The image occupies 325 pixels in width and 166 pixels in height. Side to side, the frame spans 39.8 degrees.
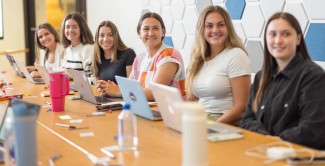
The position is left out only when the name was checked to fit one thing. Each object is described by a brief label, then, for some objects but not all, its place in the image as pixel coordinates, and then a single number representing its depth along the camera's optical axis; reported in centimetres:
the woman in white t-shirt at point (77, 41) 406
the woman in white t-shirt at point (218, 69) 249
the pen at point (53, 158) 154
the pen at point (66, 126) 205
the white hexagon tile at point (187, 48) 419
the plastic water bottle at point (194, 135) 122
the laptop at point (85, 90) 258
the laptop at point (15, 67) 411
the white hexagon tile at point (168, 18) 447
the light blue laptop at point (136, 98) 212
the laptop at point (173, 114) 174
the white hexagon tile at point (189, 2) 411
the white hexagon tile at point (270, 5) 311
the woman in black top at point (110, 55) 358
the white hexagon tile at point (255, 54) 332
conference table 153
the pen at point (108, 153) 159
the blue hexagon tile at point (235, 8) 347
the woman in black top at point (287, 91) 186
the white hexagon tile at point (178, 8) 427
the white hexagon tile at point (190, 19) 411
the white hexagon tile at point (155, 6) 467
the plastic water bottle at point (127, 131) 169
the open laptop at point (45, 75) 311
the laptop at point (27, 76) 366
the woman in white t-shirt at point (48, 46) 441
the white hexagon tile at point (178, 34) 430
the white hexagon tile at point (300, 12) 293
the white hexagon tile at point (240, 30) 347
